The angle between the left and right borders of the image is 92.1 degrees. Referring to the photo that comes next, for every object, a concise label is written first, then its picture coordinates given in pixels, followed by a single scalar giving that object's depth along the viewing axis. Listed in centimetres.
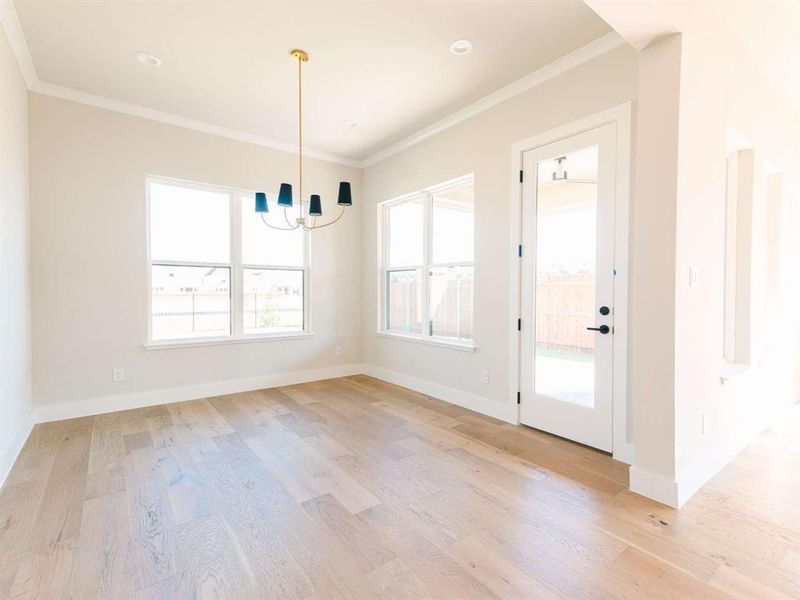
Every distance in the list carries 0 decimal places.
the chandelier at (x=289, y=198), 292
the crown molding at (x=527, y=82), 270
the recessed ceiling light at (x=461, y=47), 277
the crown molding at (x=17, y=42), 246
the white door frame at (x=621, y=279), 263
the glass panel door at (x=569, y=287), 278
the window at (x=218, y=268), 408
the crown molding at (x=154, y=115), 345
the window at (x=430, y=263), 403
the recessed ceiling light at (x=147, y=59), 294
